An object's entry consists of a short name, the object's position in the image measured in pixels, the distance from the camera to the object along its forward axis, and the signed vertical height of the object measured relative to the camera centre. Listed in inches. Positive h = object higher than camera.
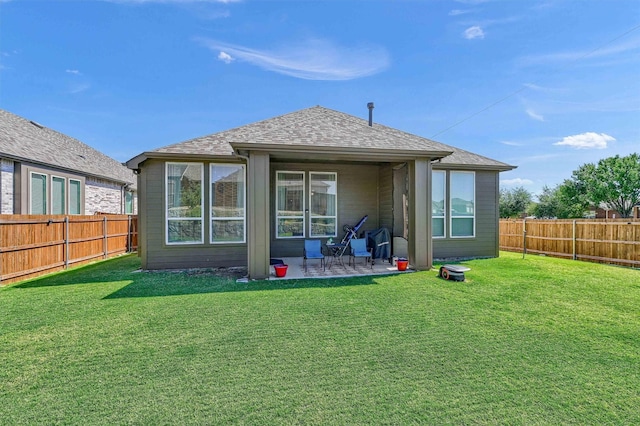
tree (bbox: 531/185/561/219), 1385.3 +29.1
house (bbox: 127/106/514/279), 273.3 +21.6
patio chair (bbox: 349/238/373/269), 313.6 -33.2
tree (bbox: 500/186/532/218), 1349.7 +50.2
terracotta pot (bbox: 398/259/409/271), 291.1 -48.4
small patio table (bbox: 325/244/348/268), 335.7 -49.3
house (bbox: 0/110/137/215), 345.4 +51.2
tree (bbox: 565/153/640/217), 1128.2 +111.4
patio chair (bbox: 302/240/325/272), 291.4 -35.2
